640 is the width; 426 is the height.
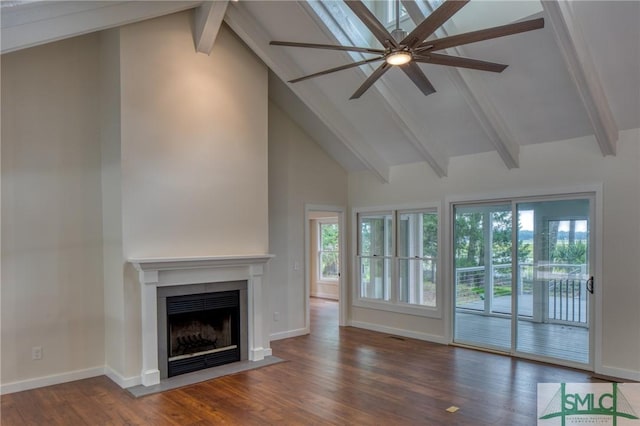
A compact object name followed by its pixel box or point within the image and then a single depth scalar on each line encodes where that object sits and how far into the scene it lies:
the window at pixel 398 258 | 6.43
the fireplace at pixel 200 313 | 4.45
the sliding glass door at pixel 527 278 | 4.97
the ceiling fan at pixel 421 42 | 2.73
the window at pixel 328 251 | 10.78
